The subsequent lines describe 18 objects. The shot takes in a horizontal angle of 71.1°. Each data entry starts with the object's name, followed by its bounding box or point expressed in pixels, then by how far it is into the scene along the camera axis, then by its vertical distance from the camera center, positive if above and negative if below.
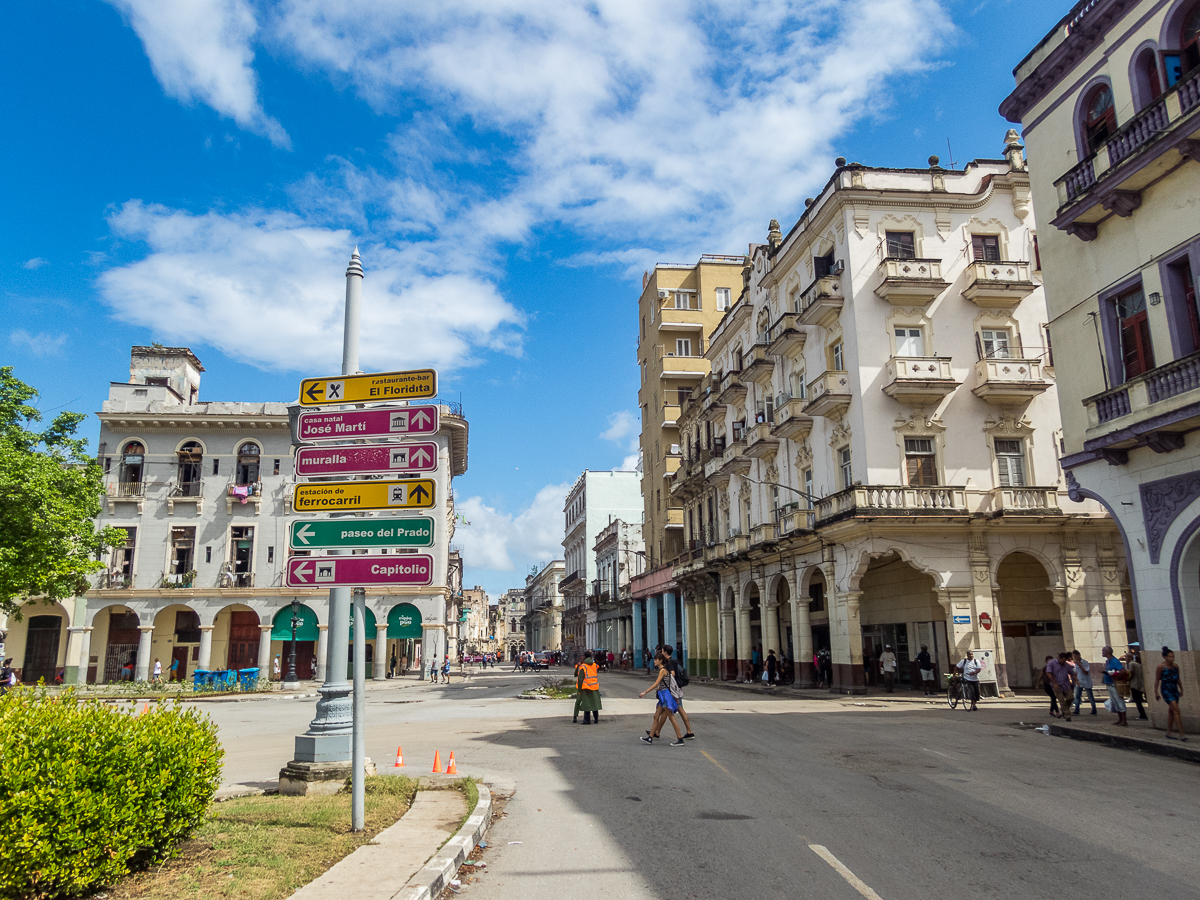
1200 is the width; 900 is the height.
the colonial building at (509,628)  169.25 -0.23
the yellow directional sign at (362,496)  7.76 +1.21
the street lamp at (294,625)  43.73 +0.27
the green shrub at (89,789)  4.87 -0.98
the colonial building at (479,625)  145.75 +0.47
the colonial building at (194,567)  43.50 +3.32
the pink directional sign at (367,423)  8.05 +1.96
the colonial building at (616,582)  68.94 +3.87
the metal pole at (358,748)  7.29 -1.02
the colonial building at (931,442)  26.42 +5.97
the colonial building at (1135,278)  14.83 +6.45
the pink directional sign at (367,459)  7.93 +1.59
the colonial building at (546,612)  118.94 +2.16
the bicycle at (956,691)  22.04 -1.84
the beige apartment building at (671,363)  53.28 +16.48
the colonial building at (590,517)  87.81 +11.31
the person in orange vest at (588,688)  18.47 -1.35
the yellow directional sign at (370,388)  8.26 +2.38
